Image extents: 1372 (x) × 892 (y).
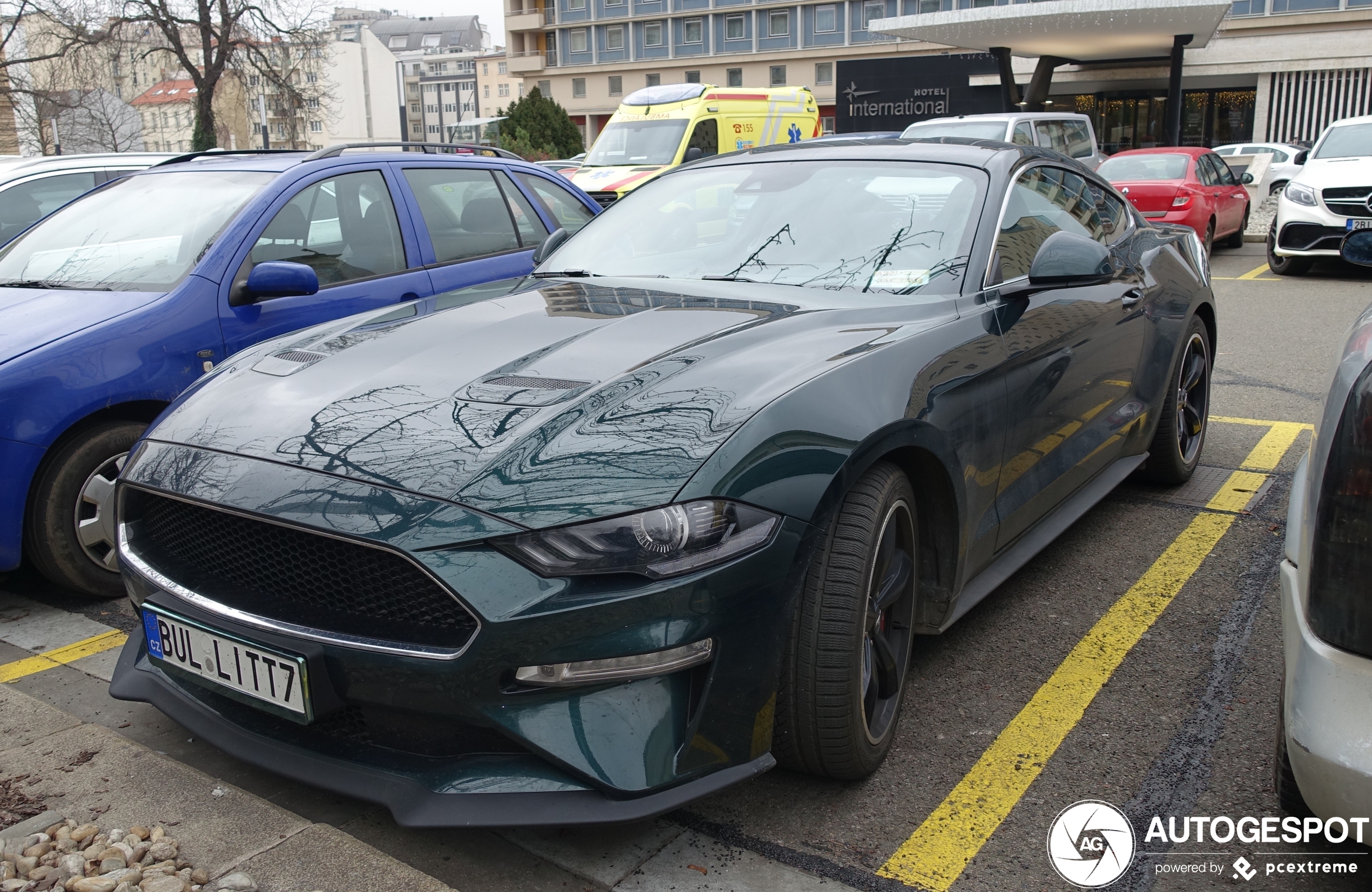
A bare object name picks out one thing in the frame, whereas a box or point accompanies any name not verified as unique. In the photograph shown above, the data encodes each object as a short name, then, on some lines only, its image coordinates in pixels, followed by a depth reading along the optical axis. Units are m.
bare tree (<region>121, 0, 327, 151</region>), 33.91
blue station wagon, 3.78
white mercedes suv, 12.12
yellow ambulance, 17.02
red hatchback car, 13.77
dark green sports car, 2.07
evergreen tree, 57.97
